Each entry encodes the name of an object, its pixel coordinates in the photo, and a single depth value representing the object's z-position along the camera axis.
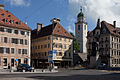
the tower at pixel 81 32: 55.59
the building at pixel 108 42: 41.92
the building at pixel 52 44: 38.17
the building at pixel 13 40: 29.21
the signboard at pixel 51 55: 23.84
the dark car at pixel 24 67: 22.49
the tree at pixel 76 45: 52.36
